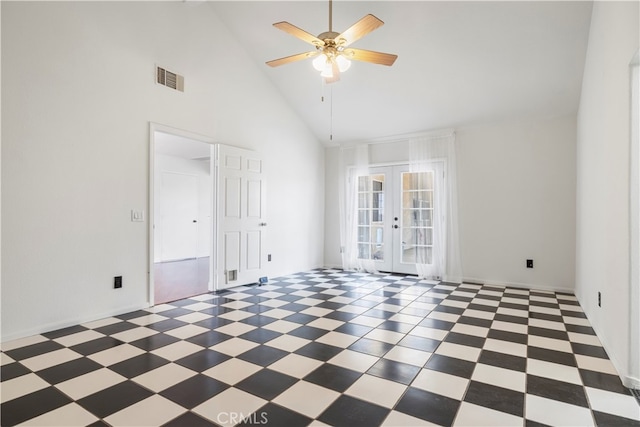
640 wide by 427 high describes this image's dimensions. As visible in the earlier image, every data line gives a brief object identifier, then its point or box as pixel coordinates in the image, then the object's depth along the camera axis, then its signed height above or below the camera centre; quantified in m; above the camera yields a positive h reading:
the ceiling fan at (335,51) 2.94 +1.55
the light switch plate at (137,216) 3.82 -0.01
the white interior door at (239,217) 4.83 -0.03
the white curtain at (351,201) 6.54 +0.28
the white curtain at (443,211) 5.58 +0.07
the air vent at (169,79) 4.05 +1.67
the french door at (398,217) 5.87 -0.03
